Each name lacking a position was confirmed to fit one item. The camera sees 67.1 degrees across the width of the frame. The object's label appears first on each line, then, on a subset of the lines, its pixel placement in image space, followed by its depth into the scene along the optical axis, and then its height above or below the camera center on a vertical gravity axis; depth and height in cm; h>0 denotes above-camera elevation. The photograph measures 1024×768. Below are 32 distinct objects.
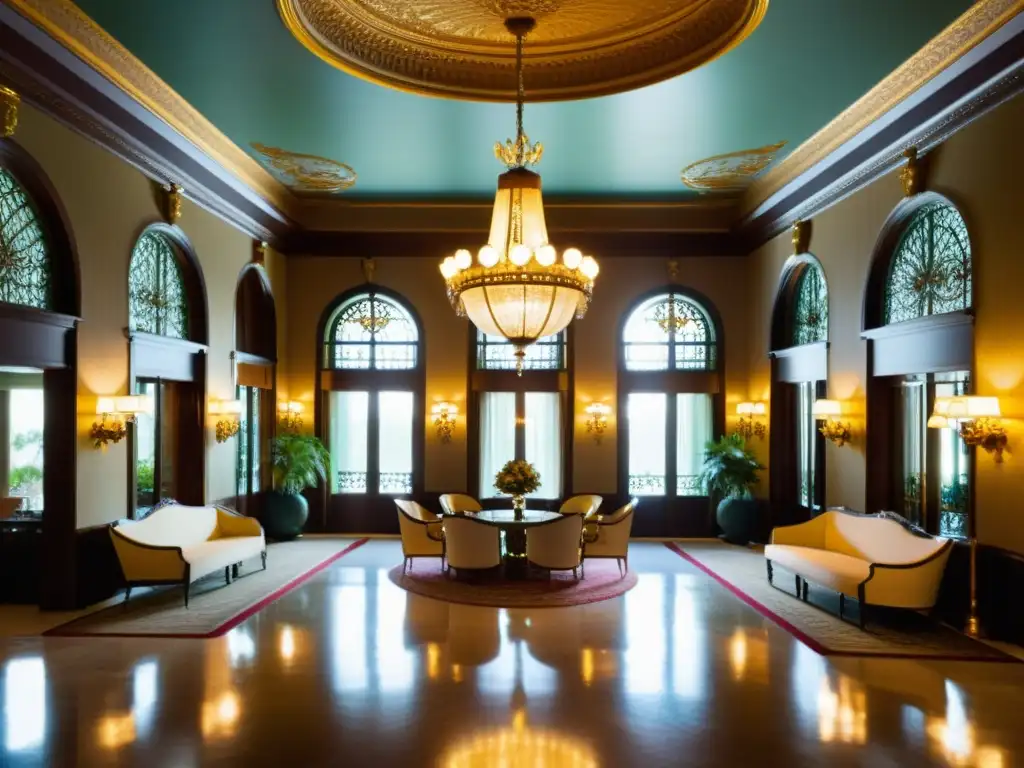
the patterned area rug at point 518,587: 812 -199
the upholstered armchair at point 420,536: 945 -155
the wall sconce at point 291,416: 1295 -9
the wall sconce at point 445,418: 1295 -12
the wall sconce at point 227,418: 1041 -10
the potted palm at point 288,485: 1202 -116
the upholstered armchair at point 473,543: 870 -151
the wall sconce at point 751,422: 1220 -19
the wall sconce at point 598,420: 1288 -16
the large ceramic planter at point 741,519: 1195 -170
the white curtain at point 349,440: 1318 -50
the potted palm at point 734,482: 1180 -110
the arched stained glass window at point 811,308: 1052 +146
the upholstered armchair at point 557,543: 871 -151
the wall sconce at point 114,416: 779 -5
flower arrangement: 963 -86
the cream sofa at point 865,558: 684 -150
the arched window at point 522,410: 1301 +1
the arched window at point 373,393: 1313 +30
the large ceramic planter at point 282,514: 1209 -162
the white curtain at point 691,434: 1301 -40
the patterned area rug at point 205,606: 687 -196
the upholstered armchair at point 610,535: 932 -151
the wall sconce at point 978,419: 645 -8
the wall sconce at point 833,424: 930 -17
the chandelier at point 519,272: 676 +124
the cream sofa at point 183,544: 775 -147
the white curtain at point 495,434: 1315 -40
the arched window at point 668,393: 1298 +29
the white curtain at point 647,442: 1301 -53
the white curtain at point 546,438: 1306 -47
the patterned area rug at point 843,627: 632 -199
